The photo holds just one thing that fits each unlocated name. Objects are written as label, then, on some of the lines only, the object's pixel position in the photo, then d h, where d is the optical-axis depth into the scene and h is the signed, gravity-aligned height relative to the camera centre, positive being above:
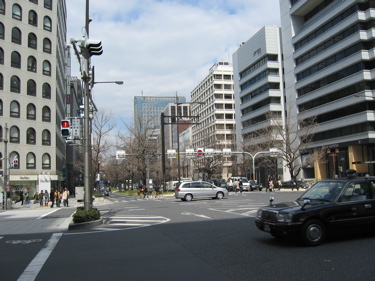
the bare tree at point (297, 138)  55.22 +5.27
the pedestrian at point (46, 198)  33.47 -1.91
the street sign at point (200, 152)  43.03 +2.42
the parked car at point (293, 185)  51.18 -2.27
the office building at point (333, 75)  49.84 +14.54
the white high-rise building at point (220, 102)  110.00 +21.77
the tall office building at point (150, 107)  59.84 +28.09
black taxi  8.17 -1.02
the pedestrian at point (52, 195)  30.86 -1.53
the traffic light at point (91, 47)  13.52 +4.90
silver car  31.02 -1.62
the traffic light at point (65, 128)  14.68 +1.99
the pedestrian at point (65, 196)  30.71 -1.63
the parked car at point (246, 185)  51.11 -2.01
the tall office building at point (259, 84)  74.31 +18.74
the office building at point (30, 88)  44.94 +11.71
